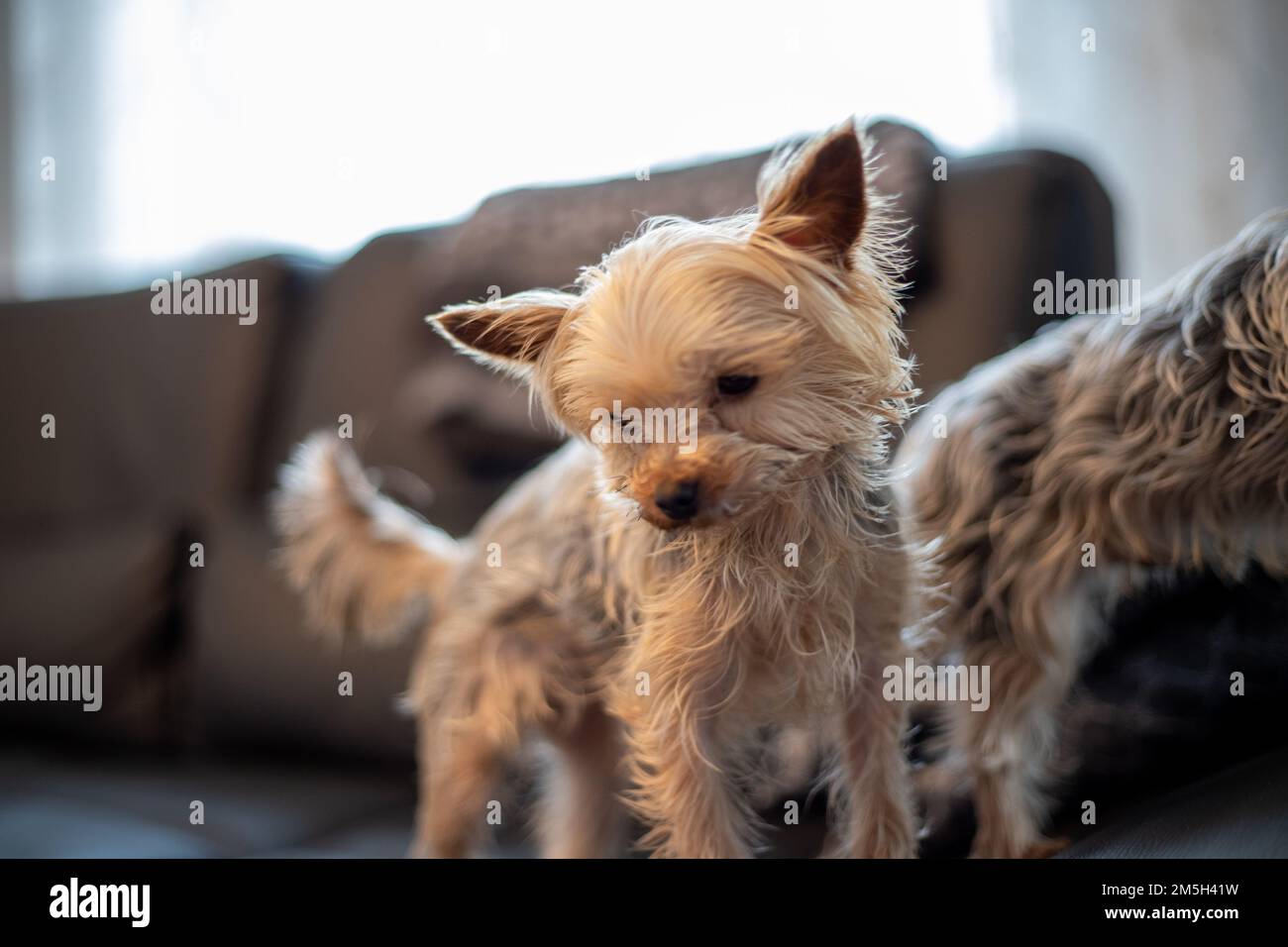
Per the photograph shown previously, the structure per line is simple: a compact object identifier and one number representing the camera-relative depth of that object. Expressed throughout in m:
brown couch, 0.92
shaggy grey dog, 0.68
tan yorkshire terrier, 0.62
